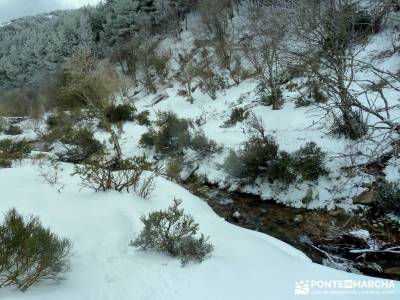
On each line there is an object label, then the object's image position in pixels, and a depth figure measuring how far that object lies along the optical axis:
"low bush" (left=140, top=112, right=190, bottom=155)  10.59
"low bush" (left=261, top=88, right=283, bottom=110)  12.02
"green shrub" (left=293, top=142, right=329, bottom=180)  7.31
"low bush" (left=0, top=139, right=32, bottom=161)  8.08
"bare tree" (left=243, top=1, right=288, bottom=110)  11.52
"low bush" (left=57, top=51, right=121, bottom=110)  10.62
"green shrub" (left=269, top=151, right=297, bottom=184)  7.48
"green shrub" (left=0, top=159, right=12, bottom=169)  7.71
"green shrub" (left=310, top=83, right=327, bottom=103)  10.98
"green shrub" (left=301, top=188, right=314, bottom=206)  6.94
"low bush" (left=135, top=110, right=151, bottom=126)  14.99
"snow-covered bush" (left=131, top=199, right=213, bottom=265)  3.52
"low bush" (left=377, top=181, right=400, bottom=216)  5.84
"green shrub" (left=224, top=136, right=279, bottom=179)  7.93
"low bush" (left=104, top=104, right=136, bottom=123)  15.84
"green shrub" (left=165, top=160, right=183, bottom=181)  8.16
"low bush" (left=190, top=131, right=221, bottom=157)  9.91
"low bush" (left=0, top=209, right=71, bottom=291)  2.65
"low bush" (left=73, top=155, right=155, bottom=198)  5.27
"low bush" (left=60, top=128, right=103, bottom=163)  11.69
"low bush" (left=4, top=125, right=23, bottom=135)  16.51
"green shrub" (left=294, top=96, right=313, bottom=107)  11.15
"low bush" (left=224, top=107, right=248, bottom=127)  11.98
